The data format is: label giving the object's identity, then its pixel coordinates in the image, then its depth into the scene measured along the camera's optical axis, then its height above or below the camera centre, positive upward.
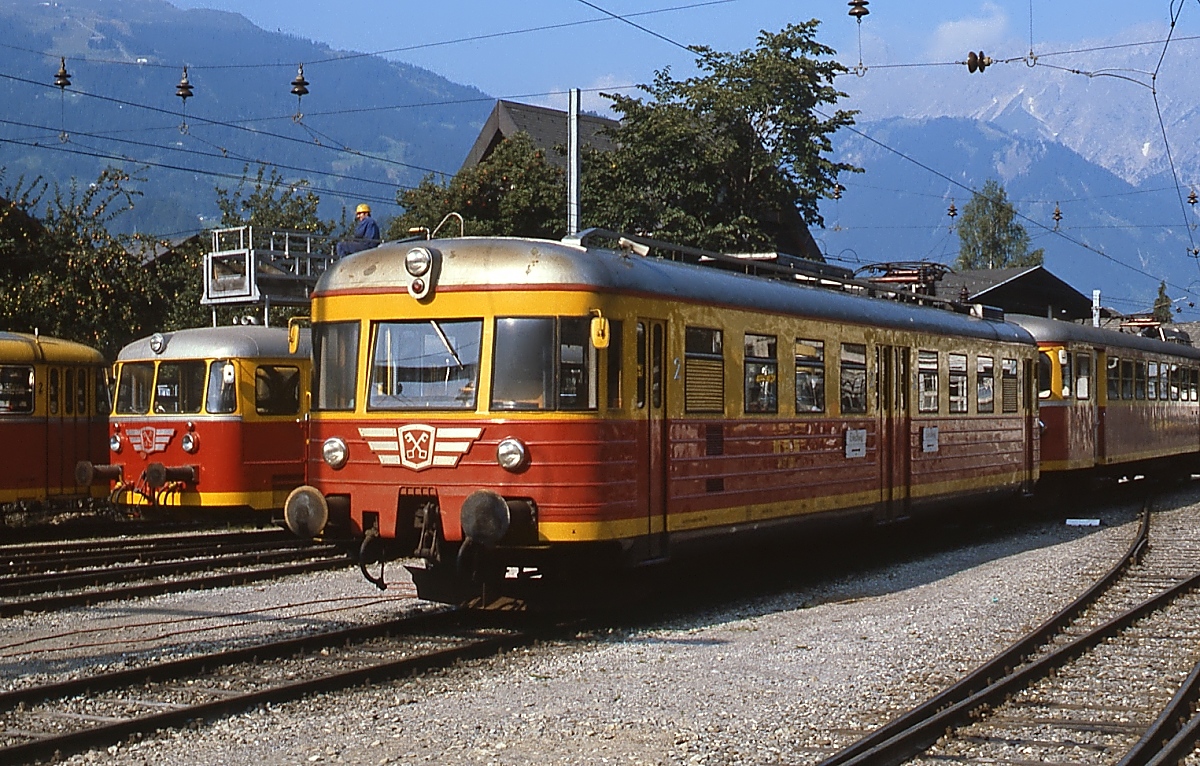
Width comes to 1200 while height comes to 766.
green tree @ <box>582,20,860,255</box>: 31.05 +5.87
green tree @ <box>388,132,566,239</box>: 34.00 +5.31
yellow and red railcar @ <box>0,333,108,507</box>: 19.31 +0.15
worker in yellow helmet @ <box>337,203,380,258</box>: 15.84 +2.18
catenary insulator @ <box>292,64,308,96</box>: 27.45 +6.40
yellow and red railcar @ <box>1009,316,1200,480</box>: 21.61 +0.42
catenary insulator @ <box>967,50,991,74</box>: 21.09 +5.19
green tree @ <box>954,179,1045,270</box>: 80.06 +10.29
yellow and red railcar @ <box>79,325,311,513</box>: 18.06 +0.06
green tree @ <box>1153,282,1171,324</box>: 60.19 +7.15
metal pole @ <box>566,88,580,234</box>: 21.41 +3.92
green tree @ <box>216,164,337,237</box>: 41.88 +6.32
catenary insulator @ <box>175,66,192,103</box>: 28.77 +6.61
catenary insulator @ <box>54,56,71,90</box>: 28.61 +6.76
